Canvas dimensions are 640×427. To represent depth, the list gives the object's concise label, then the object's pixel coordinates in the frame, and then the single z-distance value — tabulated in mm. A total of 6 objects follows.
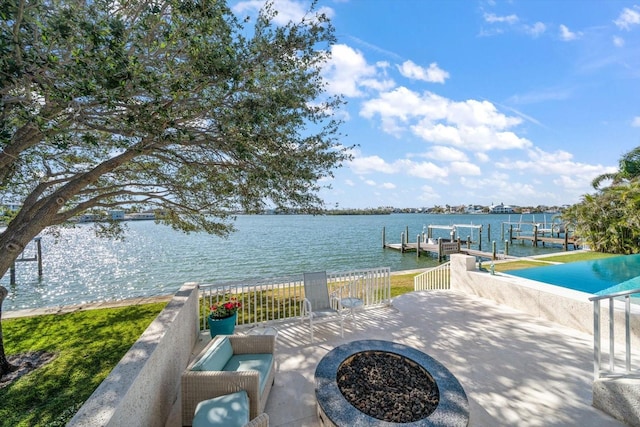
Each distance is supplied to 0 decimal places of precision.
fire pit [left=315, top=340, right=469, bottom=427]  2283
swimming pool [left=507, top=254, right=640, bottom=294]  7704
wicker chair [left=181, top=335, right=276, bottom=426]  2439
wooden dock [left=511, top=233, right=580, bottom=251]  19597
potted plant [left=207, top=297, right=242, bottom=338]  4301
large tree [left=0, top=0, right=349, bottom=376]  2324
